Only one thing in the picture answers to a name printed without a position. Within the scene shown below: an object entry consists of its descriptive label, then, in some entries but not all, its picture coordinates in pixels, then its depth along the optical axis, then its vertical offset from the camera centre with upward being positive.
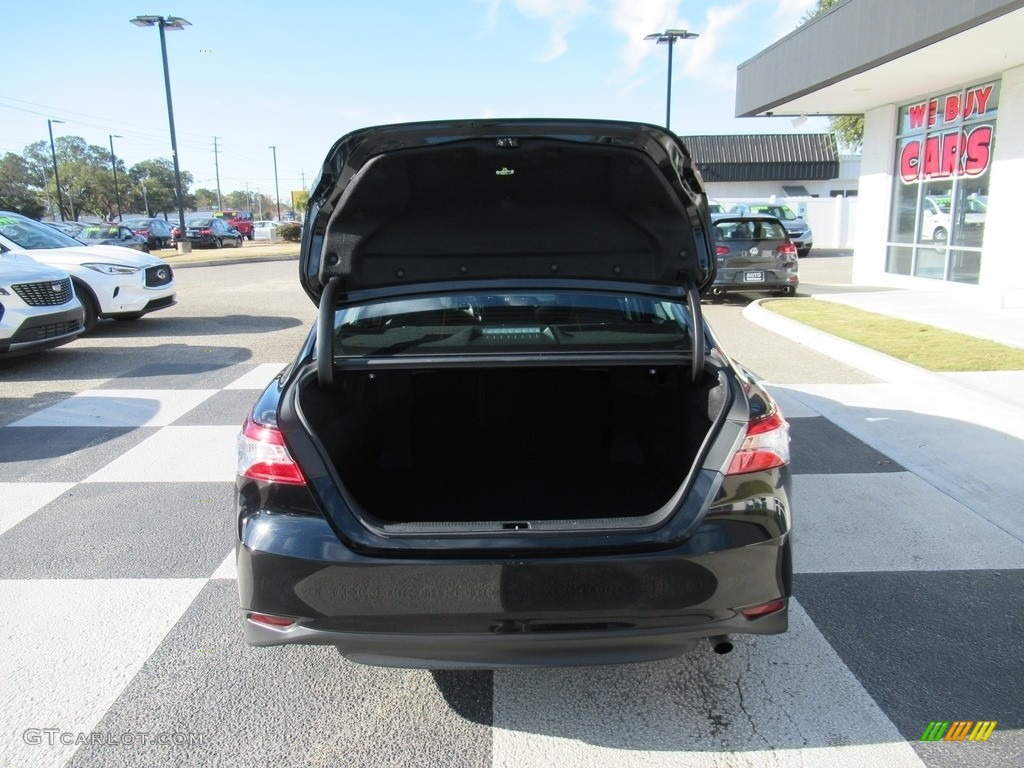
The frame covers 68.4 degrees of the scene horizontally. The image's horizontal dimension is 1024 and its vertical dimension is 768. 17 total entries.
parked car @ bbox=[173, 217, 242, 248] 33.12 -0.12
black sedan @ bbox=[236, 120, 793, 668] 2.11 -0.75
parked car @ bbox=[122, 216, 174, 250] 33.47 -0.01
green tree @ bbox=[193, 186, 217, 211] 137.88 +5.85
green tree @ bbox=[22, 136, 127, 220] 80.12 +4.77
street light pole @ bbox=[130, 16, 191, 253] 23.83 +6.42
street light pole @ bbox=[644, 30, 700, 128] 23.44 +5.85
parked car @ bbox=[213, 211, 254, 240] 46.19 +0.36
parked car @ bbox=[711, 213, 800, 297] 12.90 -0.54
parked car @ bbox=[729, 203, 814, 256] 24.33 +0.02
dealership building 10.12 +1.90
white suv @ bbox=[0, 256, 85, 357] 7.43 -0.76
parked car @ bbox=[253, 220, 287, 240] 45.38 -0.13
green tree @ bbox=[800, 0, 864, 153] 30.11 +4.01
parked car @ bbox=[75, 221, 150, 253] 27.80 -0.14
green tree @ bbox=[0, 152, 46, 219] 63.50 +4.76
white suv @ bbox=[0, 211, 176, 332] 9.64 -0.50
